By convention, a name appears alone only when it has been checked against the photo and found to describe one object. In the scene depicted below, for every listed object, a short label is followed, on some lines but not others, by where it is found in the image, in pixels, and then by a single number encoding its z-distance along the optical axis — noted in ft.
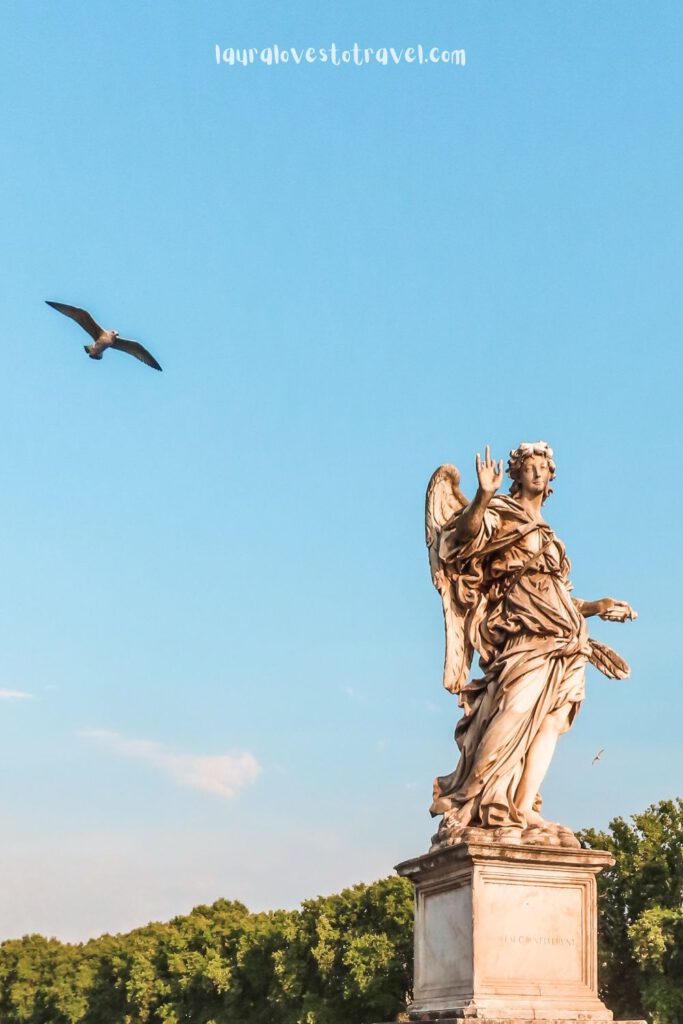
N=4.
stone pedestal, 32.71
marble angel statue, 35.63
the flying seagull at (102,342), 71.77
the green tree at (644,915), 112.47
